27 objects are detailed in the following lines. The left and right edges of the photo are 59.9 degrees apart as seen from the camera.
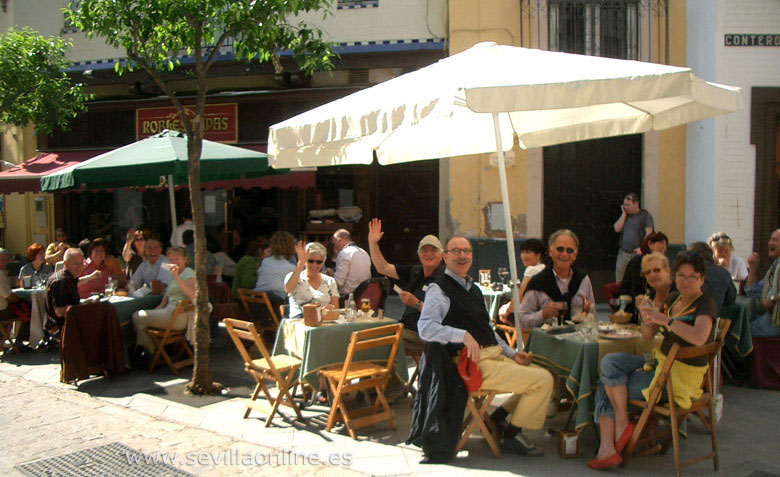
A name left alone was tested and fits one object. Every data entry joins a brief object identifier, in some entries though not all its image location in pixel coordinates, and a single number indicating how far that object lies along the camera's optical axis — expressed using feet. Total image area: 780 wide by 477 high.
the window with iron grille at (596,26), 35.96
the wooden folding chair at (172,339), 22.89
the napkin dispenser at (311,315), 17.60
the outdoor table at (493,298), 23.25
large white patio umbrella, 13.78
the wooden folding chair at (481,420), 14.88
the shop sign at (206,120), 41.37
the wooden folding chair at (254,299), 25.22
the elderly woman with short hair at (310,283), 19.79
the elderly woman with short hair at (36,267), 27.40
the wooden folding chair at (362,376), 16.44
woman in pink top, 25.76
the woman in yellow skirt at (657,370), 13.89
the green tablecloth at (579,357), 14.96
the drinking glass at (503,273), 23.94
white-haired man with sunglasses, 17.66
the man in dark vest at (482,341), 14.78
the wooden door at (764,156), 31.32
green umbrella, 25.52
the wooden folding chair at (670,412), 13.73
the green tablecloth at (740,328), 20.25
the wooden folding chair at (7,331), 26.32
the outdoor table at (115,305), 23.62
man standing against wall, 32.73
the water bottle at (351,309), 18.55
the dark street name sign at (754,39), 31.30
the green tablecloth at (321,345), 17.26
